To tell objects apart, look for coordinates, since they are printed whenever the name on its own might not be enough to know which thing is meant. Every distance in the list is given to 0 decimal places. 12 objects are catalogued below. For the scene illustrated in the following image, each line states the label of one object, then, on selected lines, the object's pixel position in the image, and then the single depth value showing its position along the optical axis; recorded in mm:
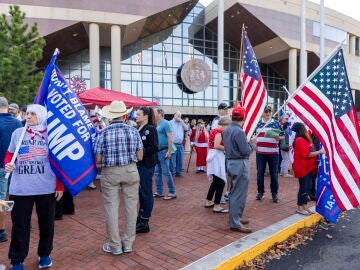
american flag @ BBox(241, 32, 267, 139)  5934
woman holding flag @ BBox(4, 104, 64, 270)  3387
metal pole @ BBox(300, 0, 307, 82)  20992
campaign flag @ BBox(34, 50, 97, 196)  3482
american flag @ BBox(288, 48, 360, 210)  4668
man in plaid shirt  3889
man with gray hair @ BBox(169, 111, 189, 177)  9719
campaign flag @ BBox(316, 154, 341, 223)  5181
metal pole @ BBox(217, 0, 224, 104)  16125
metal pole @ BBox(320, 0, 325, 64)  22472
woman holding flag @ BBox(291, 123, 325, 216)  5496
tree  13031
